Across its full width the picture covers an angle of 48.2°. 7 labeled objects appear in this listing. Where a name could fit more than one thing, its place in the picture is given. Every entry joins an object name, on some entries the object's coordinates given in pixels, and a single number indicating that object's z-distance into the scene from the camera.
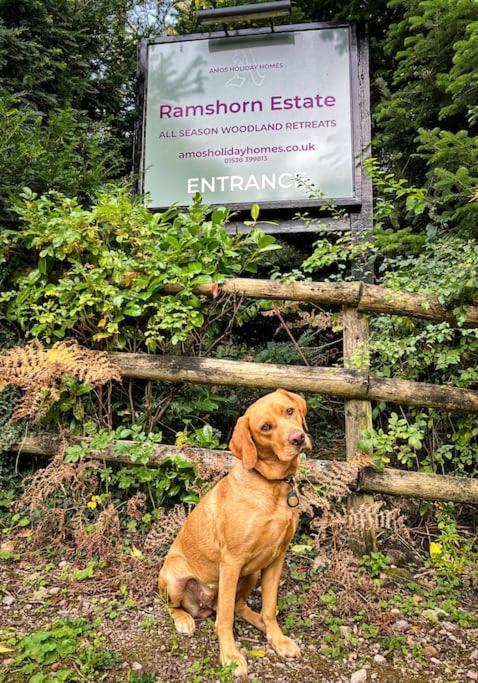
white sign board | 5.63
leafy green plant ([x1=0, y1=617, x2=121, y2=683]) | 2.38
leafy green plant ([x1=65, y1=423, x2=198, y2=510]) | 3.64
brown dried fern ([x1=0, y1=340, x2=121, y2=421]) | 3.62
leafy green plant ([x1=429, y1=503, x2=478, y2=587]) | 3.38
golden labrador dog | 2.49
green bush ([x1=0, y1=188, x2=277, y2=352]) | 3.78
